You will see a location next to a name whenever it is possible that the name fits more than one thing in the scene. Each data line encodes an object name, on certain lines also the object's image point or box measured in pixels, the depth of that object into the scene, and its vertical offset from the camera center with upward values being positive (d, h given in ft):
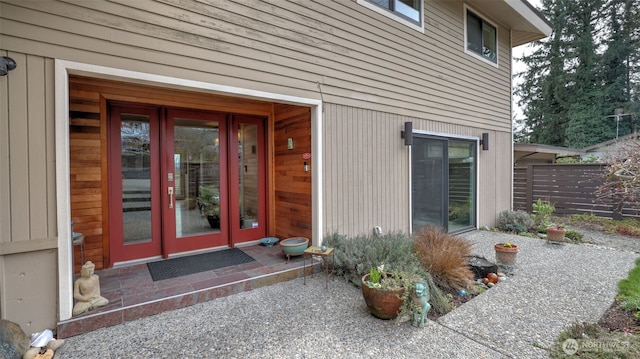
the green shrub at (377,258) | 9.67 -3.12
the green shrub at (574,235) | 17.90 -3.78
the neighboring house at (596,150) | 32.97 +3.28
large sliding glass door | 17.19 -0.43
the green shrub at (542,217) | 20.81 -3.11
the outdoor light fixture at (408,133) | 15.71 +2.31
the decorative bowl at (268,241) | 14.49 -3.22
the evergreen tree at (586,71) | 54.75 +21.04
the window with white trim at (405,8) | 15.34 +9.20
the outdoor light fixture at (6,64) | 6.81 +2.72
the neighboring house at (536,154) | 32.07 +2.66
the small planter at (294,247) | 12.07 -2.94
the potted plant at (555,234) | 17.13 -3.50
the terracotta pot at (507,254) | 12.89 -3.54
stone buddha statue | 7.89 -3.14
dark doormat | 10.91 -3.50
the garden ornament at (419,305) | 8.14 -3.65
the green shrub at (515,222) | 20.92 -3.44
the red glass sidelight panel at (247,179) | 14.39 -0.09
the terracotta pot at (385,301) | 8.21 -3.56
